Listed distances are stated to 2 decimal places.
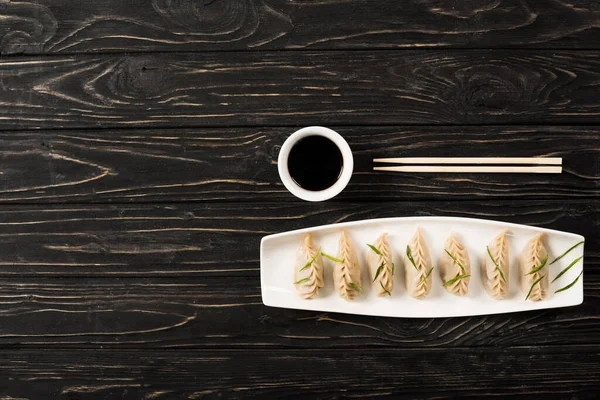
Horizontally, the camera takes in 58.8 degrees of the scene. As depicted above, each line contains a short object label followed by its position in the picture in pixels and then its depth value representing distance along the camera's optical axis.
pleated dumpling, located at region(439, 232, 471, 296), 1.11
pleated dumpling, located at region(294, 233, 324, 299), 1.11
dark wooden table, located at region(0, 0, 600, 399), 1.16
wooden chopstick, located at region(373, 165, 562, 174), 1.15
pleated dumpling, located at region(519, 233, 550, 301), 1.11
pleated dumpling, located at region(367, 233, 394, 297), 1.11
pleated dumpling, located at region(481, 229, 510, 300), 1.11
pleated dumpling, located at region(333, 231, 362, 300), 1.11
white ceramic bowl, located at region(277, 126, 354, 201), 1.08
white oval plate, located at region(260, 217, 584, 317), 1.13
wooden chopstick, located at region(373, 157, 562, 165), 1.15
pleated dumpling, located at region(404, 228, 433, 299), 1.11
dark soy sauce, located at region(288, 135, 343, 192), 1.11
